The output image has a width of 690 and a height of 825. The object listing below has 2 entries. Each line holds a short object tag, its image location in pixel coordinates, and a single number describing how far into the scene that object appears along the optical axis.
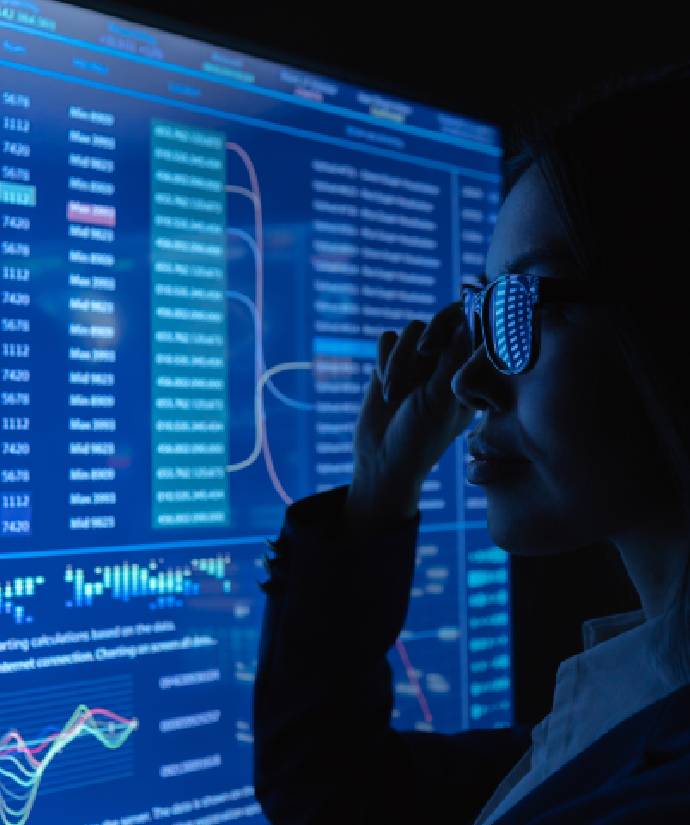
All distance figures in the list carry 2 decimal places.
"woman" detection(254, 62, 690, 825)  0.60
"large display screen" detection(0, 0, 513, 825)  0.90
